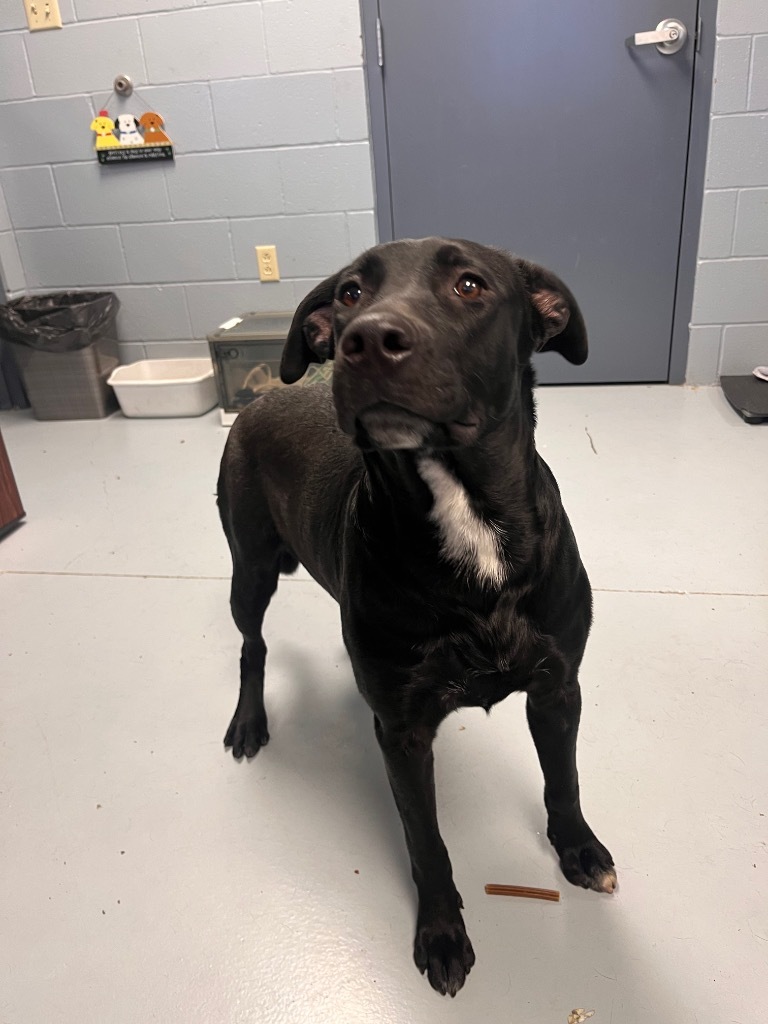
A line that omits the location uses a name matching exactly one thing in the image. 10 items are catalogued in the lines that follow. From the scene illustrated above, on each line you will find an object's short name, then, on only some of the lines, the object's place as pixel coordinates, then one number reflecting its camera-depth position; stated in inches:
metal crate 123.7
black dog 31.9
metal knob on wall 126.0
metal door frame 111.4
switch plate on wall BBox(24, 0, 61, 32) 124.0
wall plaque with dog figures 128.8
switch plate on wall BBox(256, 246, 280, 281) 134.2
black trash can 131.3
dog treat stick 43.9
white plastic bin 130.9
